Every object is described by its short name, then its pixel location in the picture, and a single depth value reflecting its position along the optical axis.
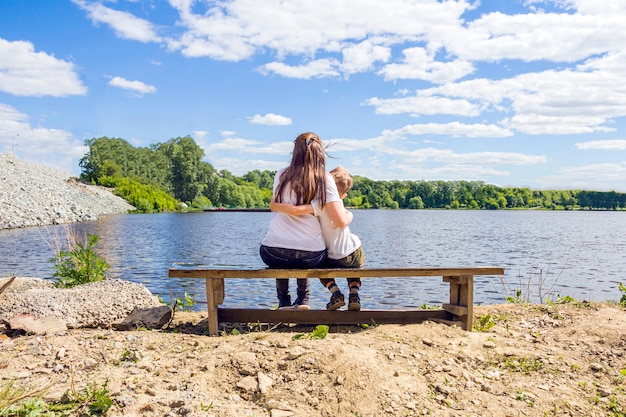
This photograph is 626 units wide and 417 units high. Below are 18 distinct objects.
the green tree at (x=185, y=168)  101.25
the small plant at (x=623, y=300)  7.56
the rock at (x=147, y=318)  6.15
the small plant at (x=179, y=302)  6.56
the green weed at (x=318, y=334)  4.97
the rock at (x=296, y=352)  4.42
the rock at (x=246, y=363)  4.23
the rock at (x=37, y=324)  5.61
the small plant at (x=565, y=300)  7.63
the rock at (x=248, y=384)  4.01
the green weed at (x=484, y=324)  6.13
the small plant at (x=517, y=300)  7.91
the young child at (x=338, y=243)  5.80
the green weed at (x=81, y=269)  8.61
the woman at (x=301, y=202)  5.80
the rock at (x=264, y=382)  3.97
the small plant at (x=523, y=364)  4.75
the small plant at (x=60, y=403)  3.60
